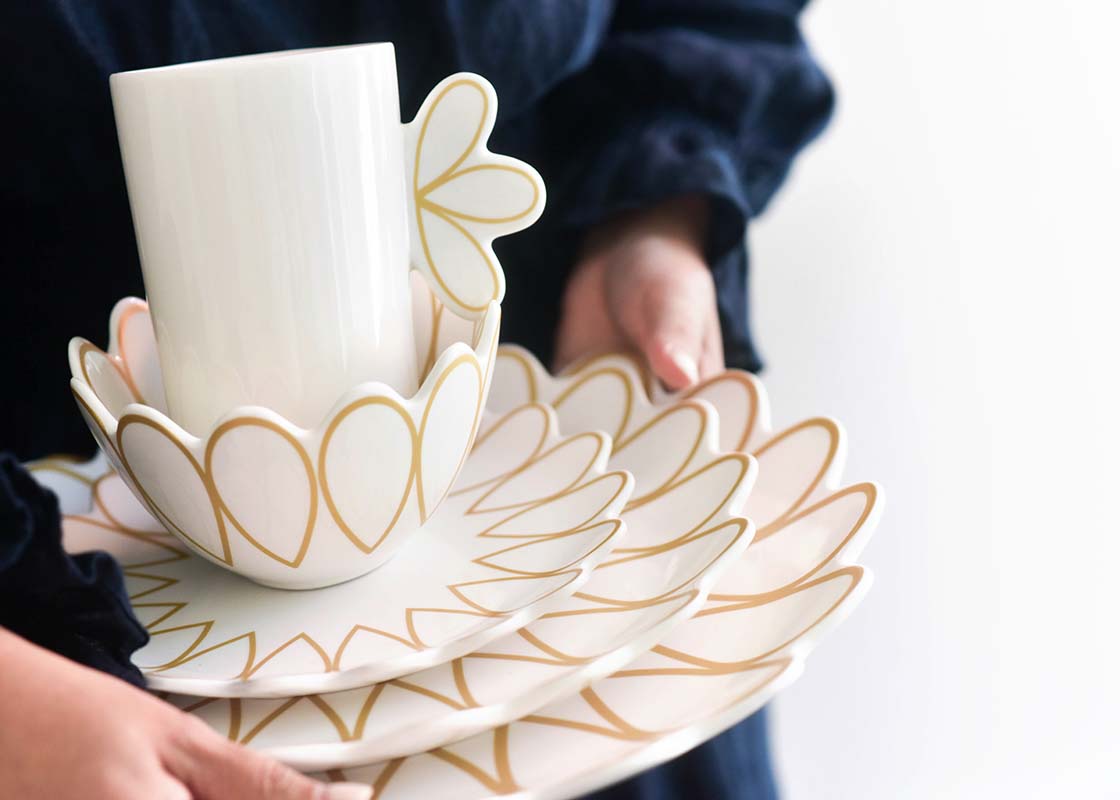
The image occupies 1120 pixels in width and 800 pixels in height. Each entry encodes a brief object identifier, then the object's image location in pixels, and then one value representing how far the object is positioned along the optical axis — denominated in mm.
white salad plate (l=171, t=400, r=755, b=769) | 253
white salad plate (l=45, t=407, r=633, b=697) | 277
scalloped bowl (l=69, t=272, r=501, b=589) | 282
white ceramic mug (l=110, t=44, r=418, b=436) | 280
